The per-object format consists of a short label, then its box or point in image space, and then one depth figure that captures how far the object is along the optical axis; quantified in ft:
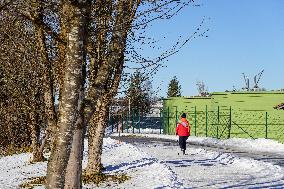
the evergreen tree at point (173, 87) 353.86
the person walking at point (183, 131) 68.13
